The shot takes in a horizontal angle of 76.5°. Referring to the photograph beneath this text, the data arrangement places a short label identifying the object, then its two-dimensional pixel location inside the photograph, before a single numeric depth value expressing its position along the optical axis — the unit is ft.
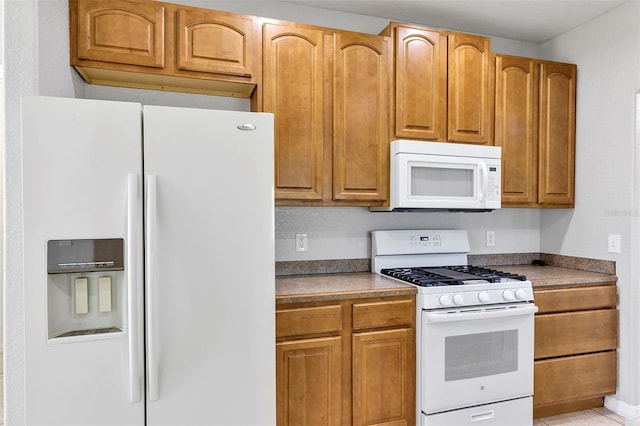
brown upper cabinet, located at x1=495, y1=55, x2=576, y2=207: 9.33
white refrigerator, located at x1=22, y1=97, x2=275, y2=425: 5.11
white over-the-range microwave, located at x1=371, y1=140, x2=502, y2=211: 8.21
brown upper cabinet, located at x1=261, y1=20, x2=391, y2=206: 7.77
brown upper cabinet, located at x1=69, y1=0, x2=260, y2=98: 6.81
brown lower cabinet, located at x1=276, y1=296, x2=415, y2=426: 6.79
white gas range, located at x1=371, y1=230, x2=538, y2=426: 7.26
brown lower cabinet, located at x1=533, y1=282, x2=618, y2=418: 8.32
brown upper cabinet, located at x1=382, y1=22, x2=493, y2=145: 8.45
